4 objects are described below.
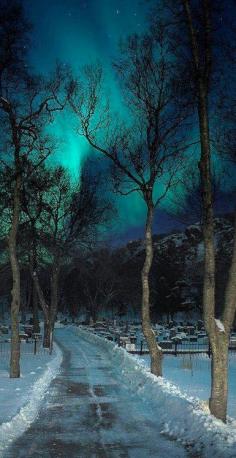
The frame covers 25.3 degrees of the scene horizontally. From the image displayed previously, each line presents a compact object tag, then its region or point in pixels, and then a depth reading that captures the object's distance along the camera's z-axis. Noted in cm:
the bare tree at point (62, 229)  3338
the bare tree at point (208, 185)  973
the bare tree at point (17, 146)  1870
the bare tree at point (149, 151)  1679
